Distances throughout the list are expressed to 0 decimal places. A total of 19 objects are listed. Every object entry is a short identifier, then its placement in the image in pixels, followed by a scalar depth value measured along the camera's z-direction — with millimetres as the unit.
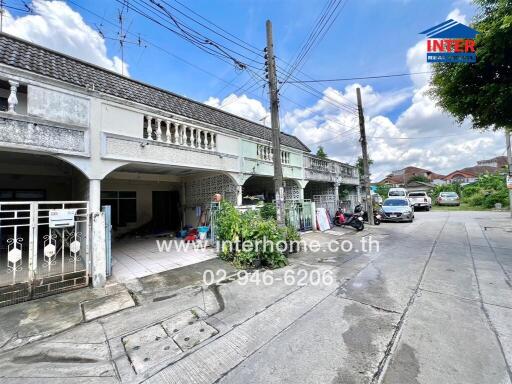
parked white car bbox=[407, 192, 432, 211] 21203
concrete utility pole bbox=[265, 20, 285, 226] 7086
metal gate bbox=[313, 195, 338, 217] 12362
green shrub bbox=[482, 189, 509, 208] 20125
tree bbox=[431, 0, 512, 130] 4844
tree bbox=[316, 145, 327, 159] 24886
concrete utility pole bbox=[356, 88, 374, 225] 12750
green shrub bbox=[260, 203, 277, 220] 8988
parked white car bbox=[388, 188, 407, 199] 21322
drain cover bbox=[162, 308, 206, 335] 3213
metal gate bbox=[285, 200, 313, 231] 9946
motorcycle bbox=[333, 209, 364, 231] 11383
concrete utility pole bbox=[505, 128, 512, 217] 13854
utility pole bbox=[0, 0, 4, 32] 5228
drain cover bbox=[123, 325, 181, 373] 2562
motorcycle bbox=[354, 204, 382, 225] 13445
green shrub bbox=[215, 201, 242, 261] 6402
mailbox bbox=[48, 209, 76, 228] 4312
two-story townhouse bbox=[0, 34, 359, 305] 4406
